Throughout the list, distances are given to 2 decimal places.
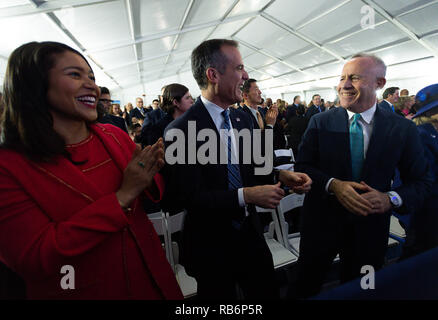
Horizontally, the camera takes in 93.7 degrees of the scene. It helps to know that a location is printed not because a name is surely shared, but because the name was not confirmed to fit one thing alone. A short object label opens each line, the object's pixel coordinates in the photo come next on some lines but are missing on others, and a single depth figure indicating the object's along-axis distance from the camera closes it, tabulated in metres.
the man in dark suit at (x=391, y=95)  4.81
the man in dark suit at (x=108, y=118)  3.06
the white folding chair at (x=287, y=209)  2.13
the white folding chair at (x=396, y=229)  2.22
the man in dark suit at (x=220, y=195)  1.13
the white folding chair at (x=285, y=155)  3.55
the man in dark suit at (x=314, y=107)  6.08
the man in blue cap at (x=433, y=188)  1.61
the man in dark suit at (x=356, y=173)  1.27
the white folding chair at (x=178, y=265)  1.69
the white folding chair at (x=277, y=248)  1.91
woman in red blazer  0.68
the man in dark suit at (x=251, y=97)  3.32
